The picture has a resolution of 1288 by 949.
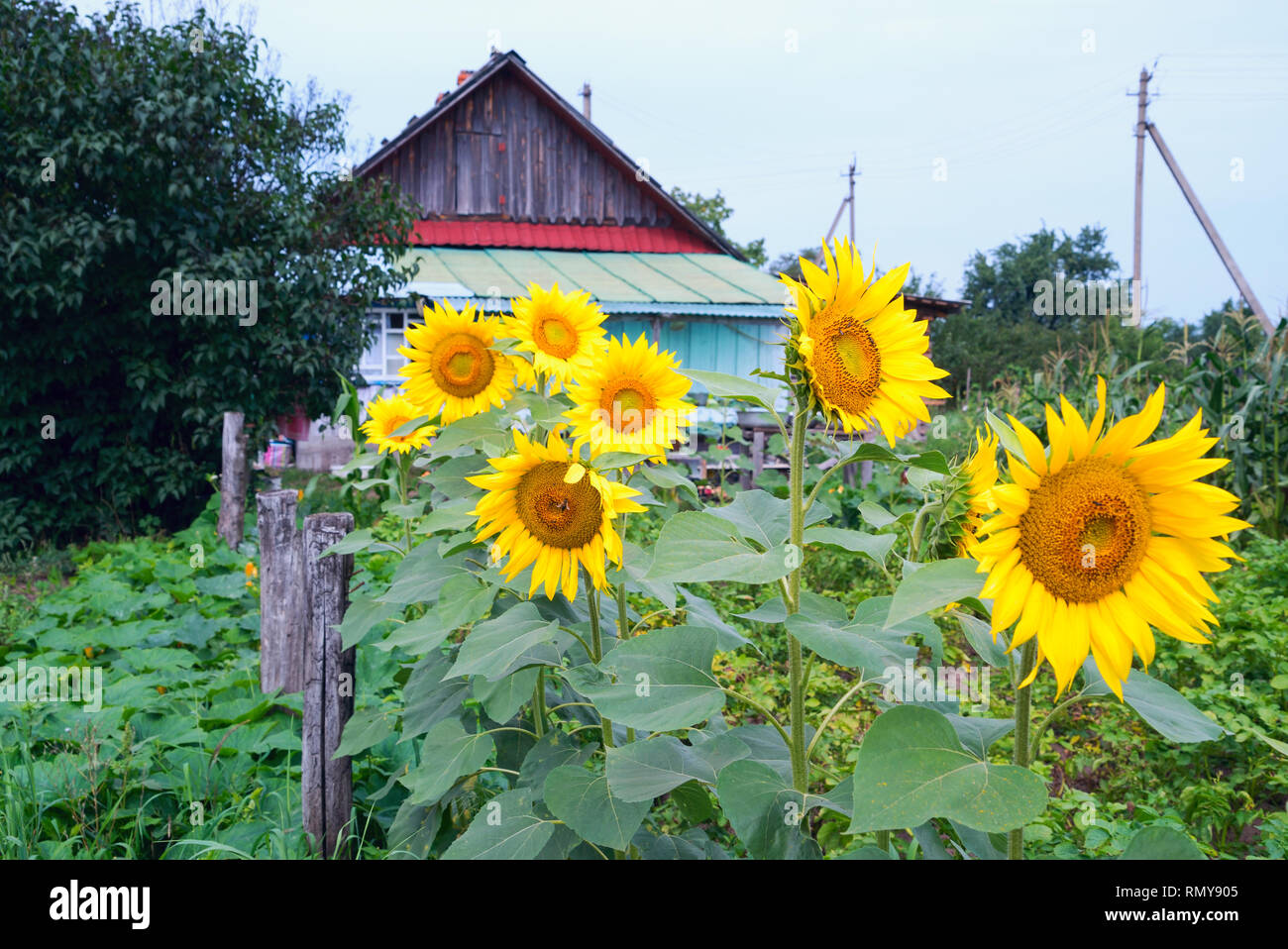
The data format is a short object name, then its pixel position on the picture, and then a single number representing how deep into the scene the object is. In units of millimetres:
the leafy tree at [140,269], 7371
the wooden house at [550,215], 15000
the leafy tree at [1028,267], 43969
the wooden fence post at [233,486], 7008
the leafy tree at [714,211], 29219
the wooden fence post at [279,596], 3807
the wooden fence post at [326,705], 2660
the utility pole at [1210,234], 13203
